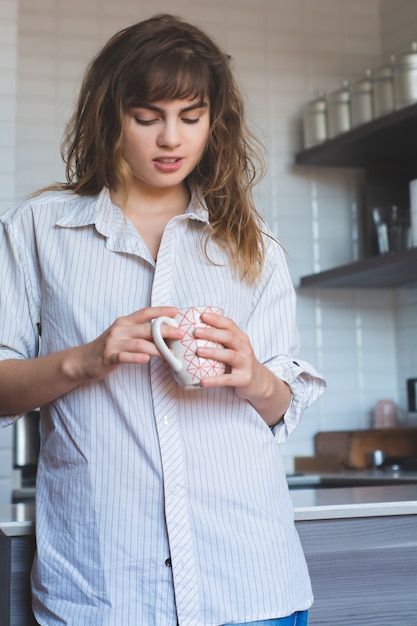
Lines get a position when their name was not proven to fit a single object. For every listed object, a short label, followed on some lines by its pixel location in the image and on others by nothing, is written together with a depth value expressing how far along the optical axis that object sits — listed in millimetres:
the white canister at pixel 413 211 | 3125
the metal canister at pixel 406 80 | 3131
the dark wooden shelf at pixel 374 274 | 3100
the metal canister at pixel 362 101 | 3396
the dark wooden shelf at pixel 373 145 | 3152
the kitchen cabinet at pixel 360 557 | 1454
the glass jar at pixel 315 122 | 3580
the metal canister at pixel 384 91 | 3266
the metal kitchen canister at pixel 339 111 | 3484
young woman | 1040
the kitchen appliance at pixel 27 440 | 3244
